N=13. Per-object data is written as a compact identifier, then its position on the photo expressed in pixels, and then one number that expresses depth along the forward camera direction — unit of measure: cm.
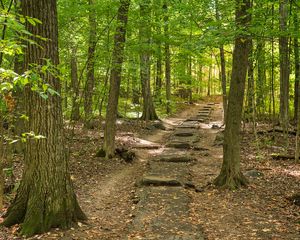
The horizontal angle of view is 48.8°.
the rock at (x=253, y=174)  1005
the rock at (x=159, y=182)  930
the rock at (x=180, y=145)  1451
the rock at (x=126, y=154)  1227
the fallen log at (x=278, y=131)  1701
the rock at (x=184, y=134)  1688
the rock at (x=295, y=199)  776
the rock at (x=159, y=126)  1920
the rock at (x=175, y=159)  1220
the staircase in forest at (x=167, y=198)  621
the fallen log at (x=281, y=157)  1214
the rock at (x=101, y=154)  1228
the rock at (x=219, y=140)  1485
